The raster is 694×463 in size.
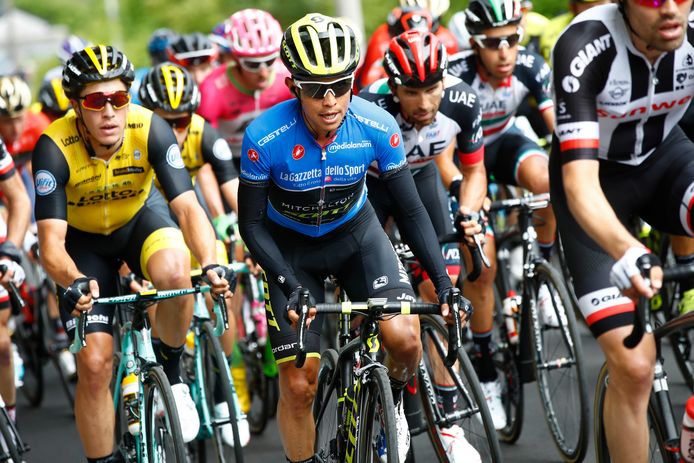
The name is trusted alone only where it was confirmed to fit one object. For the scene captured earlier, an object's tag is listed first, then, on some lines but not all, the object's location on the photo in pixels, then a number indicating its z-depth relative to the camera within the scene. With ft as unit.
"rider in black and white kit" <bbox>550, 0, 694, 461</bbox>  26.94
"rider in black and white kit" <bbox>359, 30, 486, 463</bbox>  38.88
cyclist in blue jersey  32.32
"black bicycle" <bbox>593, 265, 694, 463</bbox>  24.49
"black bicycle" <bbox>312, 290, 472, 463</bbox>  29.91
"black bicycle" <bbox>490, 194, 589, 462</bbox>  39.42
